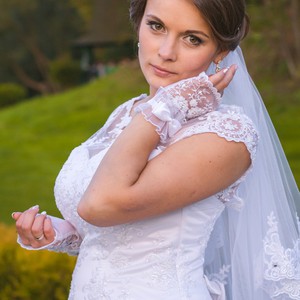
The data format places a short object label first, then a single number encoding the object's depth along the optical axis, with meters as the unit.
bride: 2.44
